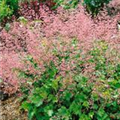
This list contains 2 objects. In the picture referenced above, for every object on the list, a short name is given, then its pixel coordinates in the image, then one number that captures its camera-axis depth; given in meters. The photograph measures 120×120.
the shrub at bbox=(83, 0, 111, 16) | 5.88
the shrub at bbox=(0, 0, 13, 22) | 5.68
